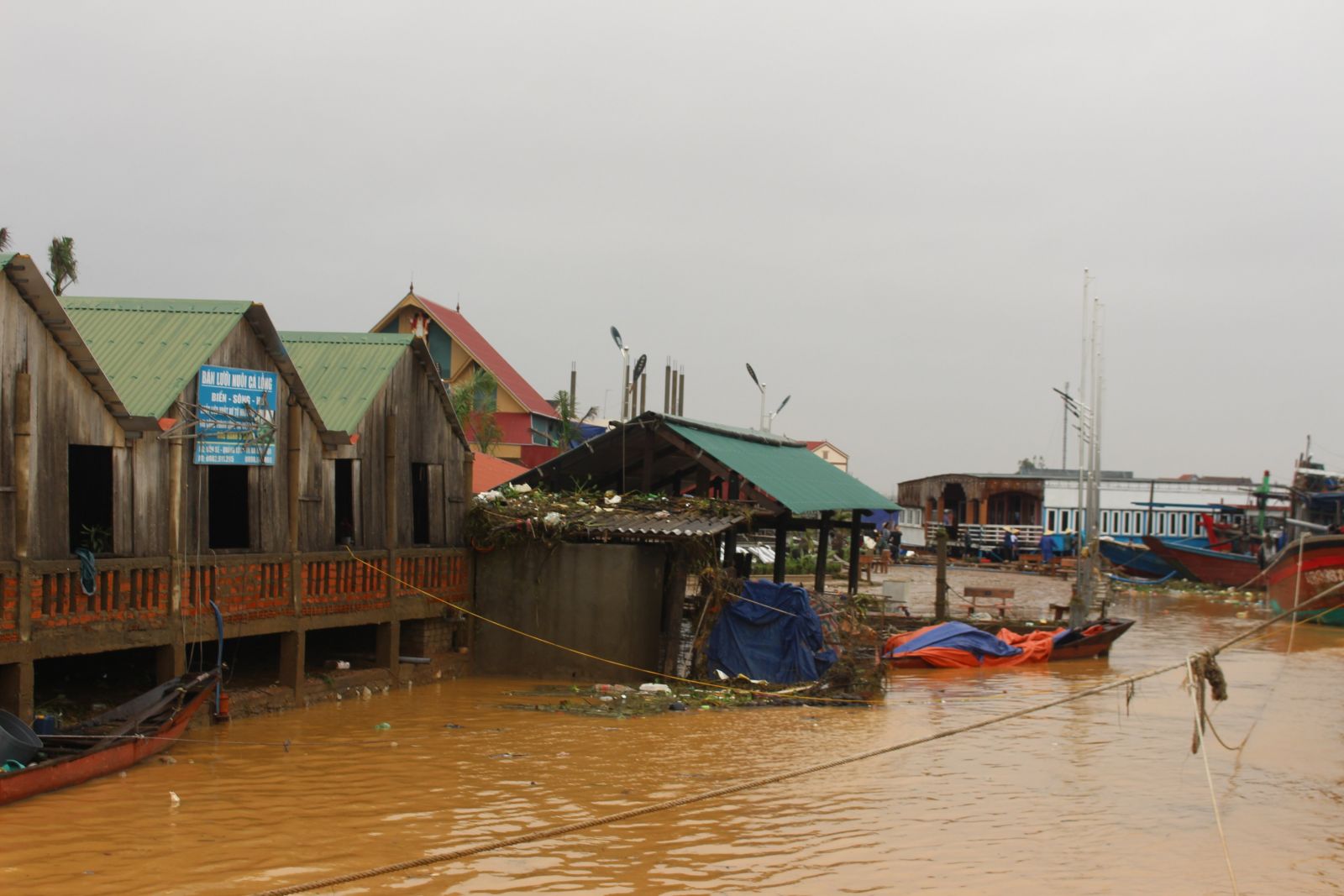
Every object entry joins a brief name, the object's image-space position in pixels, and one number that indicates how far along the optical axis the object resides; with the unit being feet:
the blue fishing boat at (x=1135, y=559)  158.20
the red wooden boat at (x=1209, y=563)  144.66
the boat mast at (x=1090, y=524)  85.10
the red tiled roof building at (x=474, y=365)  137.18
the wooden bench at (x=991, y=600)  92.89
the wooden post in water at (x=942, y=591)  84.64
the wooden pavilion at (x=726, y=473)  64.49
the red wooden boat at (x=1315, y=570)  100.58
